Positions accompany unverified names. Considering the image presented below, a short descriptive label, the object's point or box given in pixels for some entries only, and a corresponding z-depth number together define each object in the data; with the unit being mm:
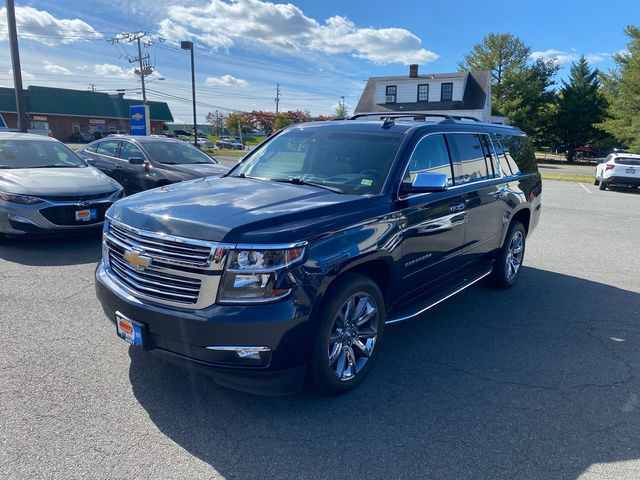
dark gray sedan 9086
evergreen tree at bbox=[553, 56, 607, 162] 50344
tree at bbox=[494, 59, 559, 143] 47219
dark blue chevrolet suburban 2822
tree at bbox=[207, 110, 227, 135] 99812
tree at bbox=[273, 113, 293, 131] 82212
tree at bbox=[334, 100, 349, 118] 80762
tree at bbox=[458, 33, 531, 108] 49656
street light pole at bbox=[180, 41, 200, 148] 33438
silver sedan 6660
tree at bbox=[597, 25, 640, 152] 34438
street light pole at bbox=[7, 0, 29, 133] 13273
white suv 17812
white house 37719
